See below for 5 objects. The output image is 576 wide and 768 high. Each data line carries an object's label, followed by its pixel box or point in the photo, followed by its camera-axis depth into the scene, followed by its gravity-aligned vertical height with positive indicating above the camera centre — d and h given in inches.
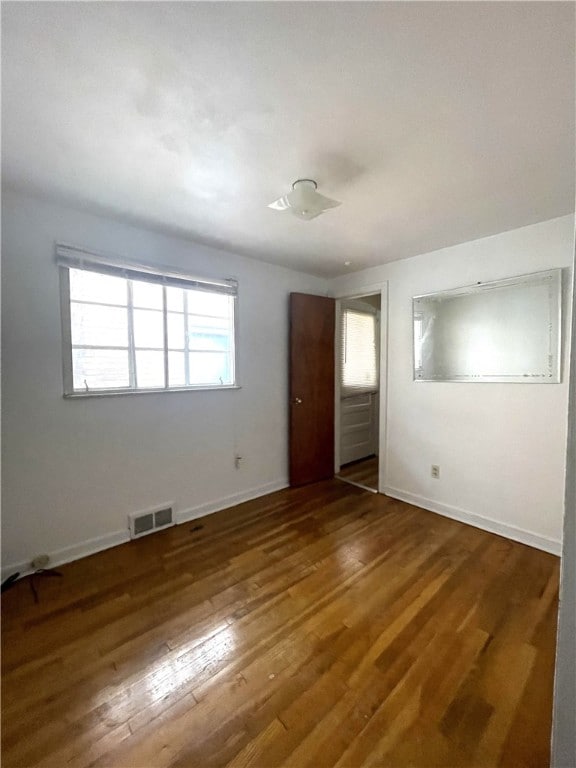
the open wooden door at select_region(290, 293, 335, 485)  130.3 -6.7
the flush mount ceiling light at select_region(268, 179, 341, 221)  61.9 +36.0
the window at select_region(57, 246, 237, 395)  82.4 +14.3
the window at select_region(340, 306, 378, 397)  151.4 +11.1
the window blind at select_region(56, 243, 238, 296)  79.9 +31.1
